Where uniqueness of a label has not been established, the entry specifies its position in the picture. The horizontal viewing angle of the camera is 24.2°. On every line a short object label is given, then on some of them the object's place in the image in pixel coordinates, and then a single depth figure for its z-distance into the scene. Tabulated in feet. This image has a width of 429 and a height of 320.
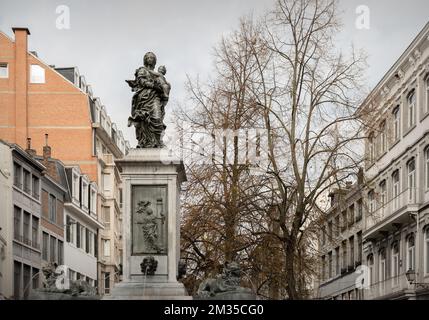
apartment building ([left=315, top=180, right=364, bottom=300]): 179.26
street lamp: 135.33
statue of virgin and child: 74.33
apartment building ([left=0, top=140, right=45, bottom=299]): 127.65
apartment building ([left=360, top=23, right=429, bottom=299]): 138.82
